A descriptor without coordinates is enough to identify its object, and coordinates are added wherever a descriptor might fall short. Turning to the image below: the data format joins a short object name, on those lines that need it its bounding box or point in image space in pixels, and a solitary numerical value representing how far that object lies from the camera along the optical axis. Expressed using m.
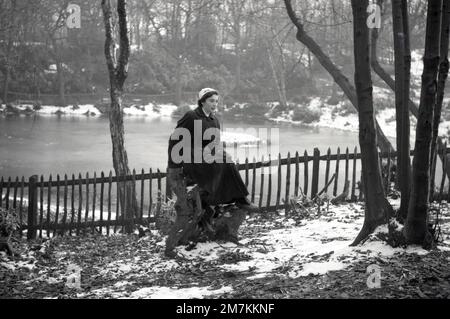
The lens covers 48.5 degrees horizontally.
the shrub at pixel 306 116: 34.69
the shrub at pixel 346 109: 34.69
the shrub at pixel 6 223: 7.54
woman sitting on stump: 6.17
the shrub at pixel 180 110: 38.92
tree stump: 6.52
